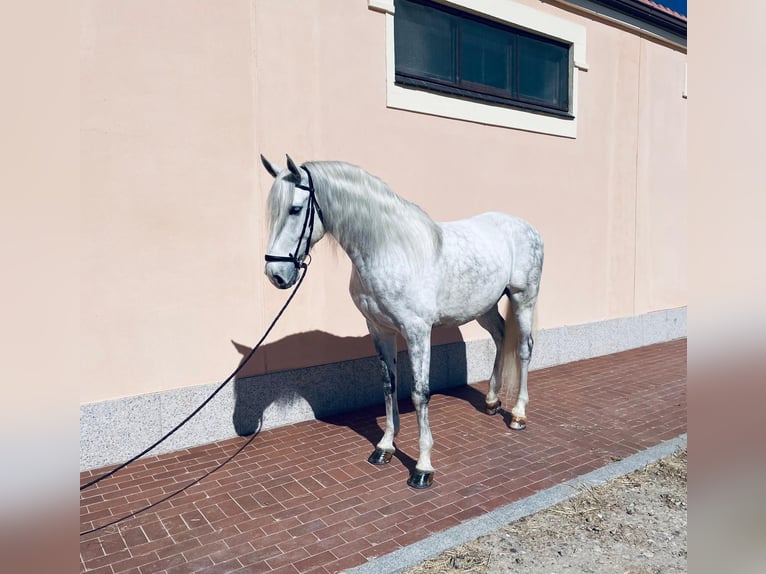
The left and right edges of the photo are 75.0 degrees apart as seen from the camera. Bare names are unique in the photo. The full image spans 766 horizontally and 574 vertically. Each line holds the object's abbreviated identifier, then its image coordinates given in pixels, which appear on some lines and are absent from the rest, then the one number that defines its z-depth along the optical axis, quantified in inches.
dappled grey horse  119.6
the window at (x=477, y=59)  204.7
